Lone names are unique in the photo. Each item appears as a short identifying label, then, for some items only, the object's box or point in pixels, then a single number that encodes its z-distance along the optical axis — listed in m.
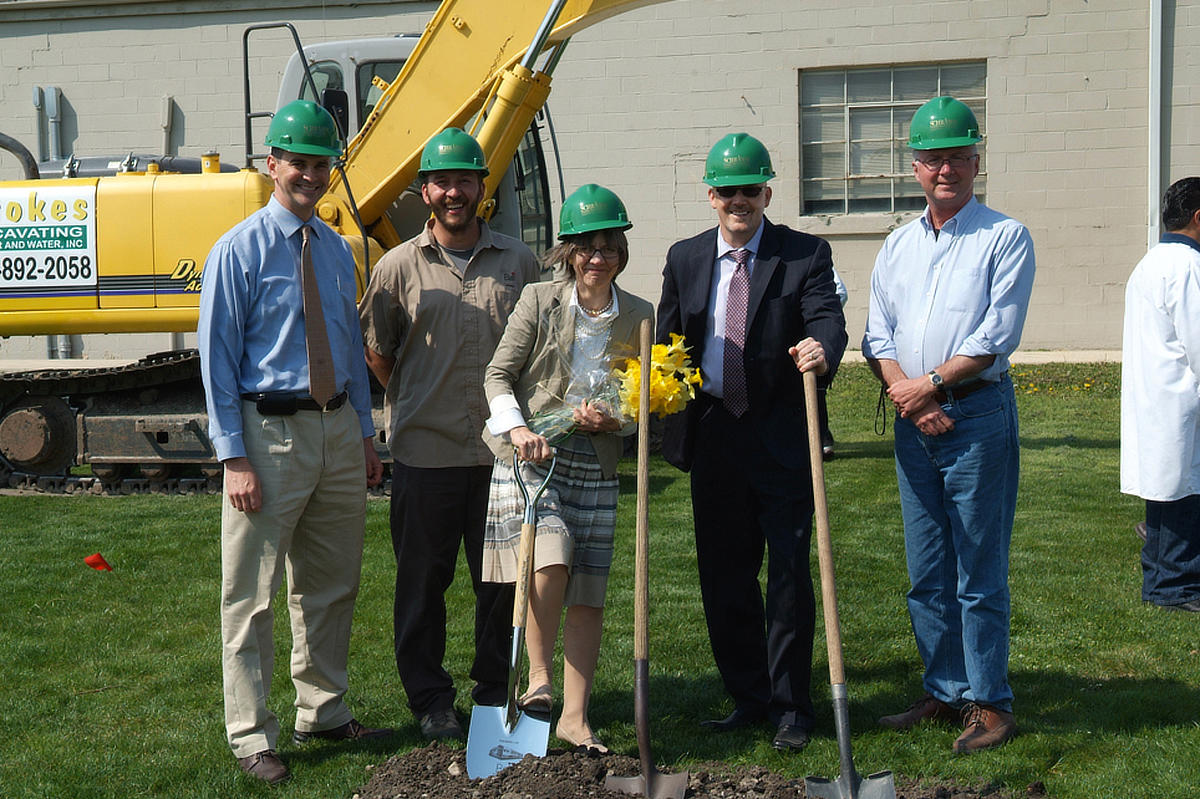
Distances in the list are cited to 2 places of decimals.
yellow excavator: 9.03
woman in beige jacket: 4.54
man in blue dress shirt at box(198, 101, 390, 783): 4.39
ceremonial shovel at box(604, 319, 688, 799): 4.10
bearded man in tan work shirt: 4.93
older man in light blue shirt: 4.48
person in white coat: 6.13
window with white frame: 16.62
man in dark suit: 4.68
